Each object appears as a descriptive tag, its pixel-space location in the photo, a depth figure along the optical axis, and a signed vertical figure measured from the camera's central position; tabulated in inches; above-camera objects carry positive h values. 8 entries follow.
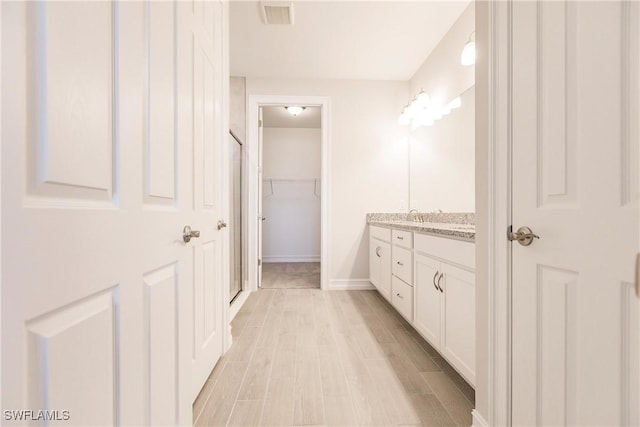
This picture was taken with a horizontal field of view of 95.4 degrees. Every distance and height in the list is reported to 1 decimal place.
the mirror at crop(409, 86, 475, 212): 89.6 +17.5
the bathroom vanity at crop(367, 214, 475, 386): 54.1 -17.5
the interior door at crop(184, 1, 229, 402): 47.9 +8.7
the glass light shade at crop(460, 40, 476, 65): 81.8 +45.0
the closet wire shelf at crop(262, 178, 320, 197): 217.2 +22.2
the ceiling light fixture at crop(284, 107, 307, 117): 170.7 +59.5
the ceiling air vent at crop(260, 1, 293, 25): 86.8 +61.9
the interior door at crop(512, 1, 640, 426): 24.9 +0.0
